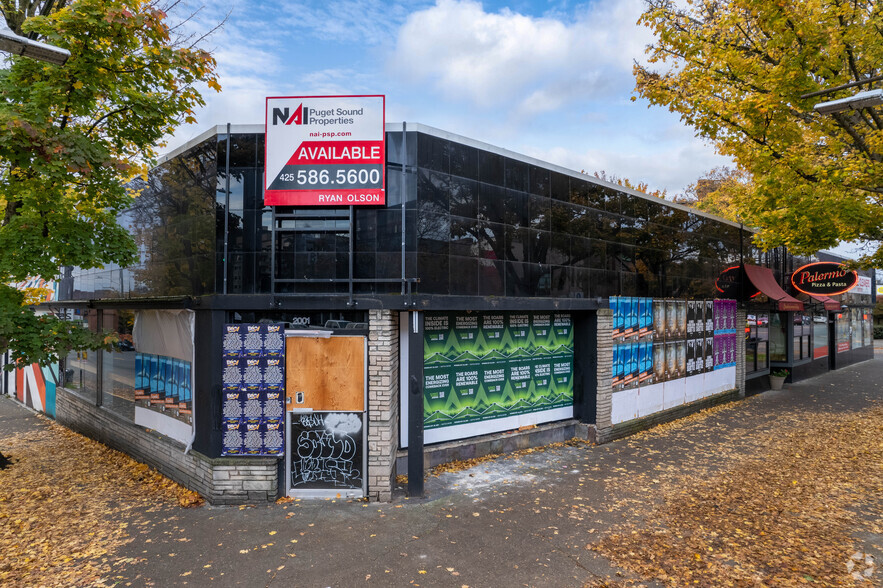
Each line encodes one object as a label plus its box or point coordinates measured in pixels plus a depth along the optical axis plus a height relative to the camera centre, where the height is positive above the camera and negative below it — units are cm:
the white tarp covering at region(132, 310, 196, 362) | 890 -69
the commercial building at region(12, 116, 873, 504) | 808 -48
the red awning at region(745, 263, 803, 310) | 1736 +34
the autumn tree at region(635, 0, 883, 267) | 1001 +446
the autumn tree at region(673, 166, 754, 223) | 3020 +744
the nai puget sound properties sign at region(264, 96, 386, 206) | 820 +240
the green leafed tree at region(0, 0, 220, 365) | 741 +270
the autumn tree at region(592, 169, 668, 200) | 3141 +728
